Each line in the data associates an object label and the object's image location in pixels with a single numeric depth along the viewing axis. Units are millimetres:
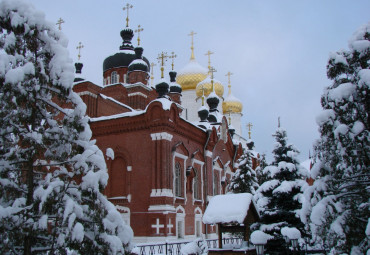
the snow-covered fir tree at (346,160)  8070
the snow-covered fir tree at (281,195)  15666
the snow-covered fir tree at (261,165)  34406
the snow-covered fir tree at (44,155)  6609
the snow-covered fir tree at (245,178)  26250
